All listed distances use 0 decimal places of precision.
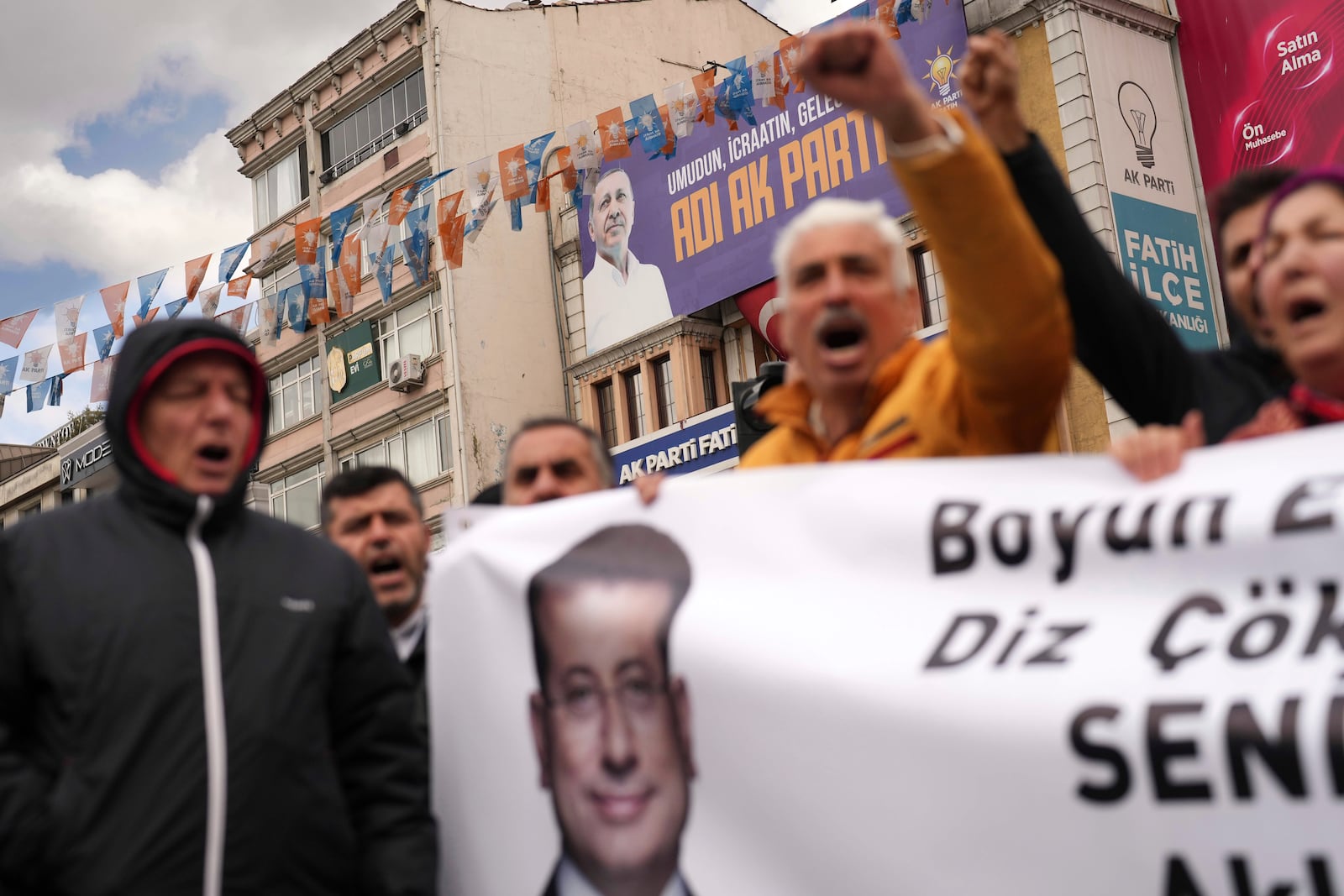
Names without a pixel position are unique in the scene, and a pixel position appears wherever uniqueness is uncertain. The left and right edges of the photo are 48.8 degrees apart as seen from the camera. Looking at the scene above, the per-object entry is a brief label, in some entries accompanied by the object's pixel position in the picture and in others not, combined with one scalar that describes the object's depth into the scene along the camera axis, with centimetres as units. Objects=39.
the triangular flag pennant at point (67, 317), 1816
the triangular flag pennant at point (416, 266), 1736
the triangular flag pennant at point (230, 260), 1759
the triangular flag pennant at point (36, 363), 1884
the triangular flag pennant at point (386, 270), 1745
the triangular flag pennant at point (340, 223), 1703
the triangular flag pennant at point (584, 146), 1653
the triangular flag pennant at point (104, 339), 1833
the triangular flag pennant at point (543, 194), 1672
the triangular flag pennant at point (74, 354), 1855
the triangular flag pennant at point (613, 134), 1598
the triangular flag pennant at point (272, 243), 1781
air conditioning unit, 2528
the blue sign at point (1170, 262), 1648
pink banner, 1547
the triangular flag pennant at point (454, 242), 1662
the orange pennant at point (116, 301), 1773
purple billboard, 1858
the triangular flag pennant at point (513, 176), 1617
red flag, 2028
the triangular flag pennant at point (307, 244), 1714
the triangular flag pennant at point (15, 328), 1781
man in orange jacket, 226
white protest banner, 218
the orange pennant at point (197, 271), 1766
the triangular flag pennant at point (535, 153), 1590
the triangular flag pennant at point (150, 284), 1775
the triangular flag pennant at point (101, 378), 1800
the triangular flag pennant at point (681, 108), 1622
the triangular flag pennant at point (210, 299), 1795
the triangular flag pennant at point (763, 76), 1579
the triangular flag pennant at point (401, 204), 1659
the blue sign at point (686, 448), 2050
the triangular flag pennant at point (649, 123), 1642
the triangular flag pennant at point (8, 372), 1897
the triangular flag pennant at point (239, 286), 1789
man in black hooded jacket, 236
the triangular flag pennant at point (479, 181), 1633
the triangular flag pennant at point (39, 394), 1912
